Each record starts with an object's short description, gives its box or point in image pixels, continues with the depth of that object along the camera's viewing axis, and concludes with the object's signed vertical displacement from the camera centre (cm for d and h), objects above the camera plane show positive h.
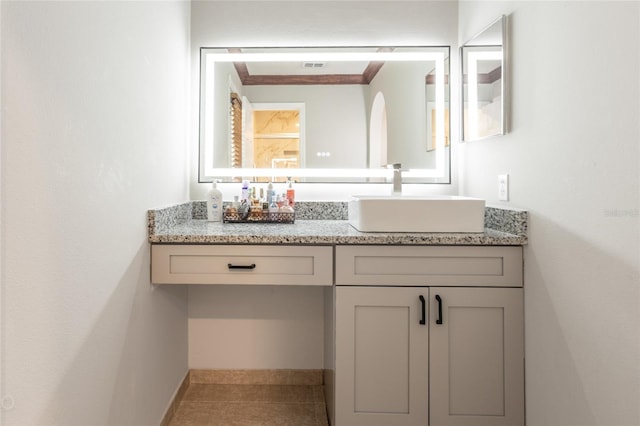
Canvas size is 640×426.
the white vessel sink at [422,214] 160 -1
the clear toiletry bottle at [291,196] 205 +8
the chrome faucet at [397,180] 196 +16
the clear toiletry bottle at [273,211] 196 +1
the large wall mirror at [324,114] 216 +54
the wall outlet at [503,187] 164 +10
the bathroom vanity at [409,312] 153 -38
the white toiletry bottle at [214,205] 198 +4
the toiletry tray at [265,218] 195 -3
